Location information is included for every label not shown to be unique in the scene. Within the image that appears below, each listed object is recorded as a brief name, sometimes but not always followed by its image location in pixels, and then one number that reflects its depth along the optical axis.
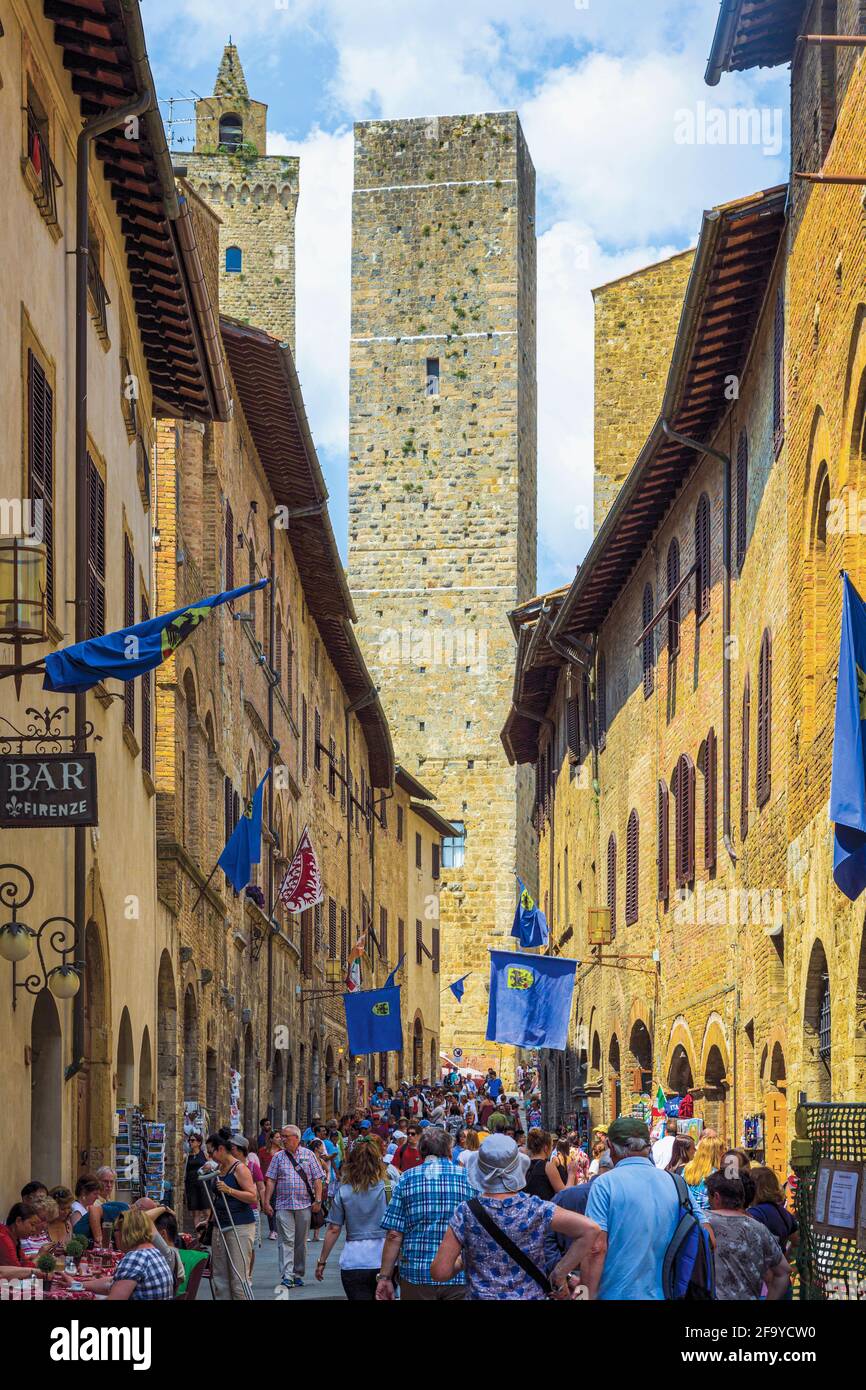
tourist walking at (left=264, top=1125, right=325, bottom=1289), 18.55
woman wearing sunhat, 8.42
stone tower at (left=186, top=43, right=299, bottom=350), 68.56
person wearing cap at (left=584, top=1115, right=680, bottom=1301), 8.48
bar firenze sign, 11.75
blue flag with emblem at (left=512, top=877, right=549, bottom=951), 33.81
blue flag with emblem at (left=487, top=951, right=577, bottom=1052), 24.64
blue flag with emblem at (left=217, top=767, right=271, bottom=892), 24.92
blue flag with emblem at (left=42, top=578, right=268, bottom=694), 12.40
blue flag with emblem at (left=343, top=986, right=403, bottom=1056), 30.27
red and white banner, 30.14
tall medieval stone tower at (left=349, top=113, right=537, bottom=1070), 62.91
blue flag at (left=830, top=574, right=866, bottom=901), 13.05
